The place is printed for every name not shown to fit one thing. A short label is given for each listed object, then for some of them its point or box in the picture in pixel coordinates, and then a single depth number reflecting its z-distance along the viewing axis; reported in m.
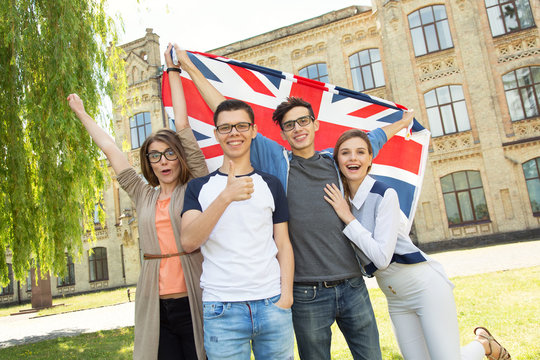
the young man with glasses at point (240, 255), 2.07
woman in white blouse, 2.53
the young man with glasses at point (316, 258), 2.48
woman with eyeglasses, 2.46
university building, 16.97
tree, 6.51
